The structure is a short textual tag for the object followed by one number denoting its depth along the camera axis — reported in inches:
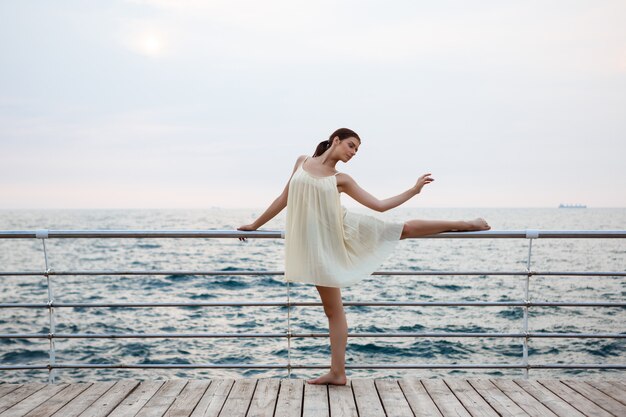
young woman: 131.0
